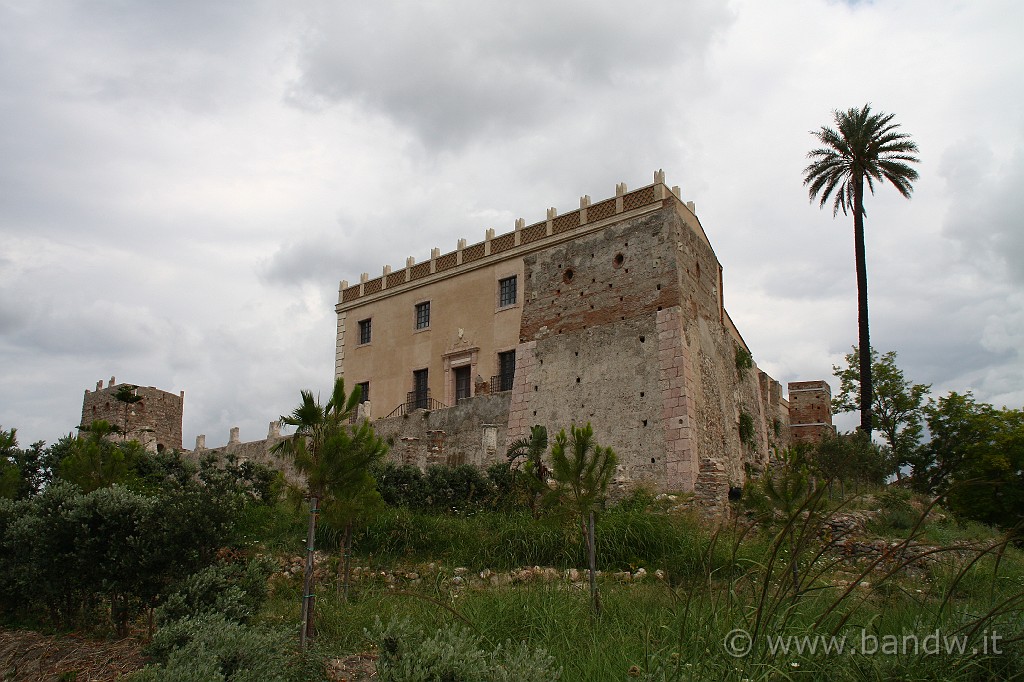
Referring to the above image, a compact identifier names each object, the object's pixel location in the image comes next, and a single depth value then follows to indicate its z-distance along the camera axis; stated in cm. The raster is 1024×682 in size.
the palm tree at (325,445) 817
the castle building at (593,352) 1794
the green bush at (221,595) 696
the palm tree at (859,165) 2297
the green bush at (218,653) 546
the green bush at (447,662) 439
